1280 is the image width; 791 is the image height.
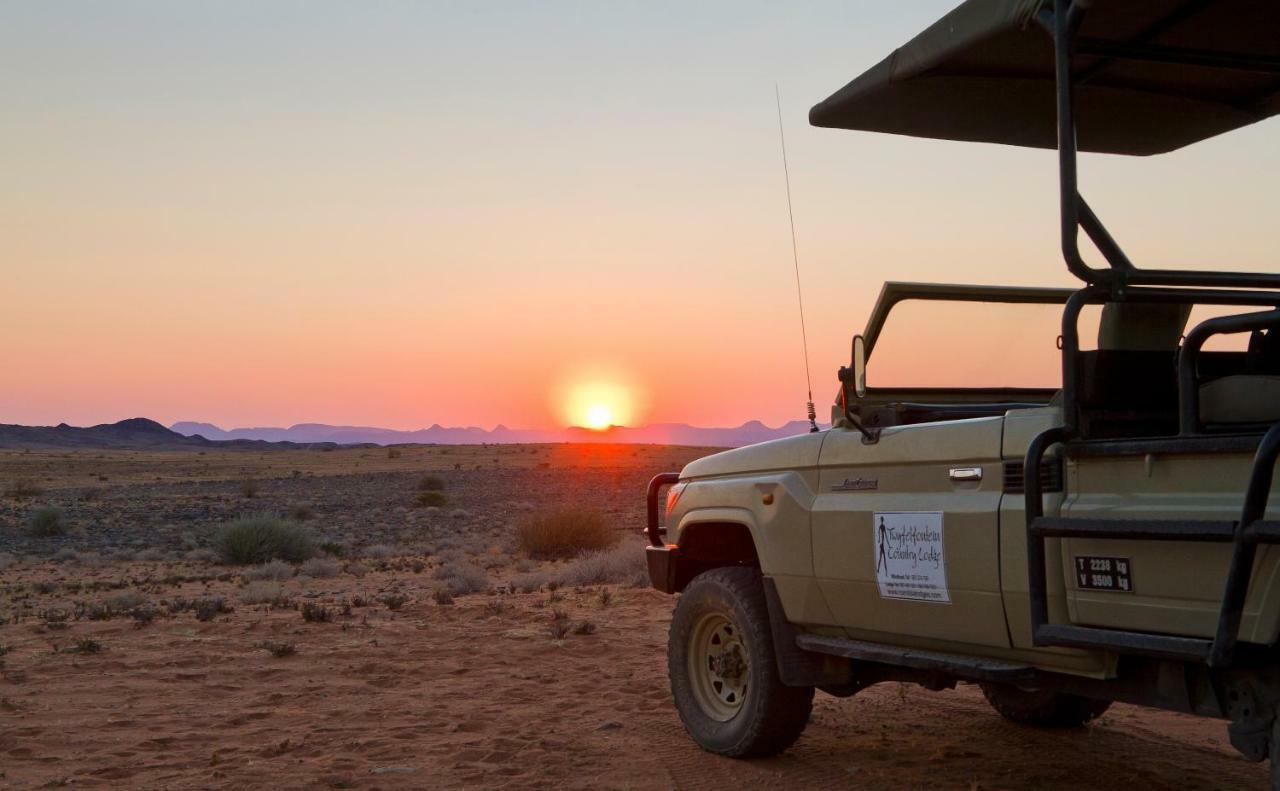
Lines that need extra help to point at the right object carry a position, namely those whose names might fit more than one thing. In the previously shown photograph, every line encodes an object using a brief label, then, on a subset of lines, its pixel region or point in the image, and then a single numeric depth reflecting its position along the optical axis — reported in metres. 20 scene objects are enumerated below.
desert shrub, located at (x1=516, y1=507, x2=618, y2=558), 22.36
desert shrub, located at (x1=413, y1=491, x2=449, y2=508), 37.53
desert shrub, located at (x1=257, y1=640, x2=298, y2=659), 9.68
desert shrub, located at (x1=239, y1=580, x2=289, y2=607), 13.75
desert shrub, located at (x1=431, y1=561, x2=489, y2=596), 15.51
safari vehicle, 3.71
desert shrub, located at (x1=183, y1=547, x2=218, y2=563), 22.22
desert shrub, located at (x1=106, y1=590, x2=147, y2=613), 13.63
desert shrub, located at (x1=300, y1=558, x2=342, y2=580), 18.75
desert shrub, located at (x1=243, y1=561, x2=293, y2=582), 18.53
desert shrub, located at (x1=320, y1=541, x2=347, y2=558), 22.67
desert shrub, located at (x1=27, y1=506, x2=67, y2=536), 28.69
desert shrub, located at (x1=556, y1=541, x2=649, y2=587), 15.73
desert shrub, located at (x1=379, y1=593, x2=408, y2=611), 12.90
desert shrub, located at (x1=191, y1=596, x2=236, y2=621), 11.89
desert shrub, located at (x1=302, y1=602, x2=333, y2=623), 11.68
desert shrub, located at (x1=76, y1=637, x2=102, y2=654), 9.80
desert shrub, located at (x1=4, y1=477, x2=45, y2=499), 44.80
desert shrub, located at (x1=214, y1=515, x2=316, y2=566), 21.83
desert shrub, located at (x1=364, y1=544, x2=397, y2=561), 22.38
